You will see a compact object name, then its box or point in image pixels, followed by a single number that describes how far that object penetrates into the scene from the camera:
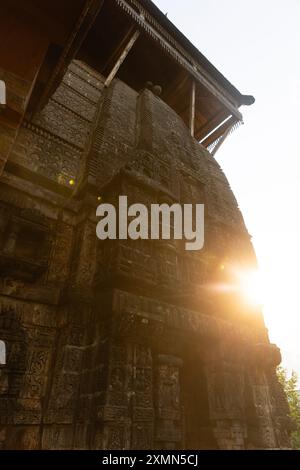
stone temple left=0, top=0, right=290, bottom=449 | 3.26
